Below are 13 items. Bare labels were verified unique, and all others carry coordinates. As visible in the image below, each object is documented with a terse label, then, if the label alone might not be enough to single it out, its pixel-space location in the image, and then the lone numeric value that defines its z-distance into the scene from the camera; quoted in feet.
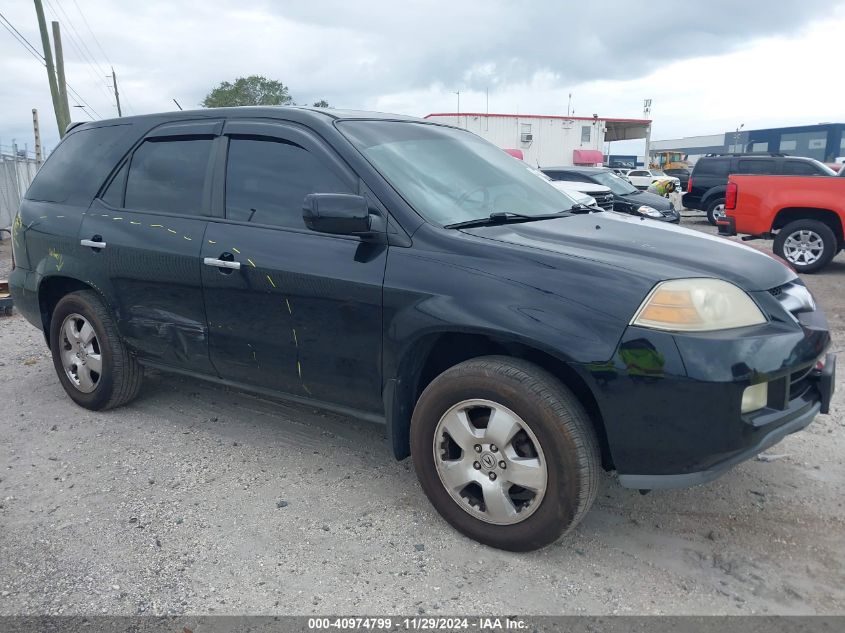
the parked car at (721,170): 52.54
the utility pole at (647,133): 144.77
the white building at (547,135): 122.52
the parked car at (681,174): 125.39
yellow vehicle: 158.61
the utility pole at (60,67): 72.38
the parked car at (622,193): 44.29
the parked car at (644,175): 99.98
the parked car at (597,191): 38.06
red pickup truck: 30.71
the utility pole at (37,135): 67.15
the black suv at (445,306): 8.16
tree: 195.76
